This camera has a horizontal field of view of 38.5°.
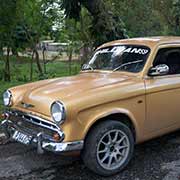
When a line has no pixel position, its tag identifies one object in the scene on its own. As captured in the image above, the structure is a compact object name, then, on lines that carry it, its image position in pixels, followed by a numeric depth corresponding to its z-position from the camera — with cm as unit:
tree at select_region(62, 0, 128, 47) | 691
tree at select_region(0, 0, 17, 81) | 650
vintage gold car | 287
